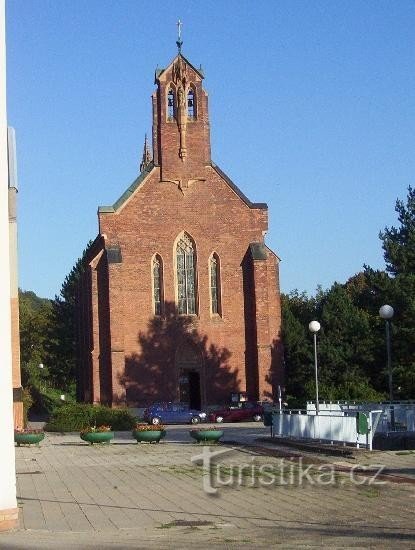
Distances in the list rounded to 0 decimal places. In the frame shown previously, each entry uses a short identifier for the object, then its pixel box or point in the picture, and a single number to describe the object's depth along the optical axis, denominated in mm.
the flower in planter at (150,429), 34659
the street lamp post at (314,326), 34247
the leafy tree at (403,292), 45875
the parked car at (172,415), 53088
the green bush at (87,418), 47875
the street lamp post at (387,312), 31156
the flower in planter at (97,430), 35125
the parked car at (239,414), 54375
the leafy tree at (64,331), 90312
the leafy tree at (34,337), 95750
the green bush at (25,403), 48081
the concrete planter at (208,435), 33019
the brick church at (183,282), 56844
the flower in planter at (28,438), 35188
